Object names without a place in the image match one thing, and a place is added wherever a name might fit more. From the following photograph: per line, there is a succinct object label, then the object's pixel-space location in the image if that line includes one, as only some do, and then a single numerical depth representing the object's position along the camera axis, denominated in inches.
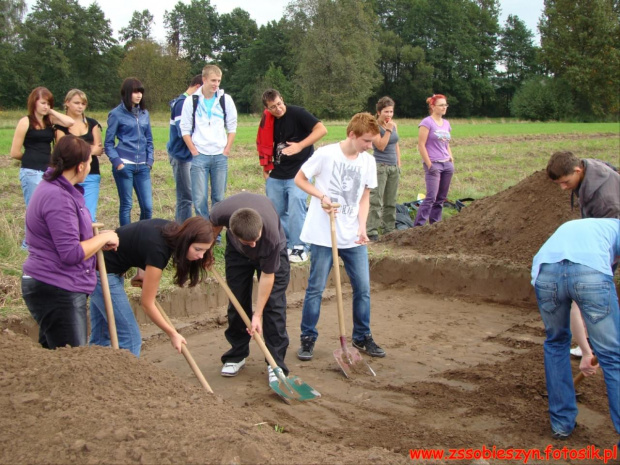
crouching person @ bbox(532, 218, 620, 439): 146.1
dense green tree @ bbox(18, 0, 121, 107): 1679.4
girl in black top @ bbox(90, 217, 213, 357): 156.6
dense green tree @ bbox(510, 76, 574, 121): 2143.2
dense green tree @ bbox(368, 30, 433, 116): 2429.9
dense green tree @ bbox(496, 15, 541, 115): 2714.1
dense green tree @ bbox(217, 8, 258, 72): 2516.0
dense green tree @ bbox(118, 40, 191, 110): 1798.1
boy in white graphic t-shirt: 213.5
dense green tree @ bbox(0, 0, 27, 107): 1545.3
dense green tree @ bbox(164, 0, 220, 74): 2496.3
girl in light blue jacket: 287.9
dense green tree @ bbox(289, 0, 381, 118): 2058.3
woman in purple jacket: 150.4
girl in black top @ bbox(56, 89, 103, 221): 267.7
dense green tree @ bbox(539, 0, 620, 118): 2145.7
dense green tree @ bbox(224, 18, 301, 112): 2137.1
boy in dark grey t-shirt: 165.3
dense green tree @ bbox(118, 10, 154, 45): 2466.5
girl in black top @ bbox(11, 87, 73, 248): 259.8
